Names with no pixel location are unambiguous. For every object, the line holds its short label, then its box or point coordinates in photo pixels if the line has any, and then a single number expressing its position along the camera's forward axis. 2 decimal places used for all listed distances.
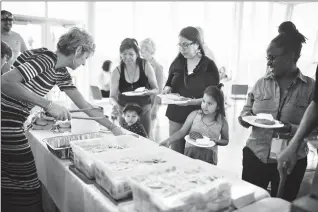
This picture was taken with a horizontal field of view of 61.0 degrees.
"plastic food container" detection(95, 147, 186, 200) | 1.07
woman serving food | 1.30
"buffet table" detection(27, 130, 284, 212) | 1.08
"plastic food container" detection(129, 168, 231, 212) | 0.85
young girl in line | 1.93
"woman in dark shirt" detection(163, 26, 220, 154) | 2.11
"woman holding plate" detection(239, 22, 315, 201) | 1.45
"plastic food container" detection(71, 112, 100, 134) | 1.93
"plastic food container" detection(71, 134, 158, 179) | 1.26
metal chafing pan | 1.51
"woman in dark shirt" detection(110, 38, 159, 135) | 2.64
